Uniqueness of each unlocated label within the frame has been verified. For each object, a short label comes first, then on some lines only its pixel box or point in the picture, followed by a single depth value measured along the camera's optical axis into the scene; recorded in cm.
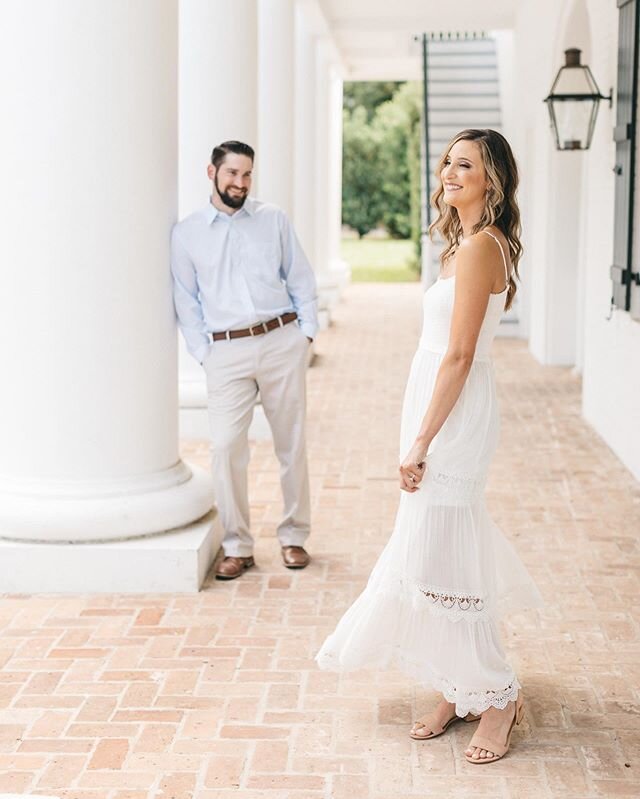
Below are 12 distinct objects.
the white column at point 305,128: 1753
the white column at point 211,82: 963
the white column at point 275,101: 1279
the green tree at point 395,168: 4244
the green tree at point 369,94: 4469
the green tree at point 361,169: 4303
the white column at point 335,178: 2559
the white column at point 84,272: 605
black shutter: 918
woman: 435
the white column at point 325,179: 2138
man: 654
